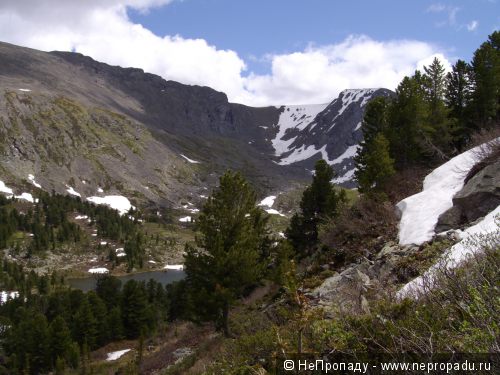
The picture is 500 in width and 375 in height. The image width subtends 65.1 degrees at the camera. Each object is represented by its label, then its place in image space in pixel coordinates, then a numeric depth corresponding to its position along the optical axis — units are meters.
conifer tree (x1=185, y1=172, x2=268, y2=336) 24.34
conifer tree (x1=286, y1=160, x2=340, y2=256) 36.31
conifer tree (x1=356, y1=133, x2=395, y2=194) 30.70
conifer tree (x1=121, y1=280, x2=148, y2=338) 65.12
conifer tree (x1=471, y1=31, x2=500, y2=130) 39.72
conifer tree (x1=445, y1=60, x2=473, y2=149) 42.44
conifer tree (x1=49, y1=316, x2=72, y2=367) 51.50
